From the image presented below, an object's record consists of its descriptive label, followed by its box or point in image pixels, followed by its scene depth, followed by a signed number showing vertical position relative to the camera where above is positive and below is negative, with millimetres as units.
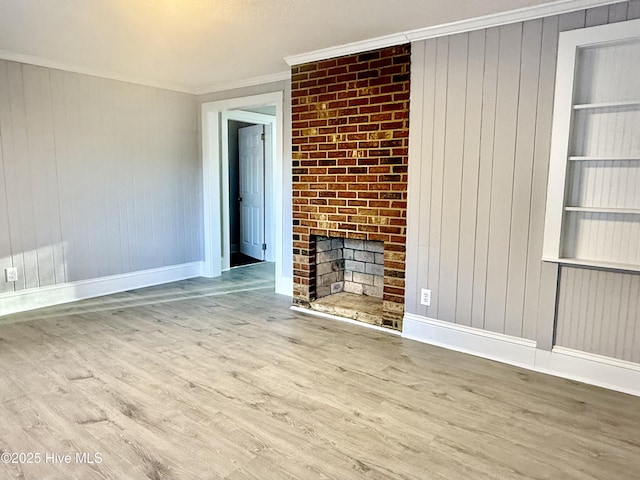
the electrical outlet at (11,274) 3845 -840
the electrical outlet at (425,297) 3299 -868
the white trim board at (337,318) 3533 -1201
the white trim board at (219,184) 4457 -23
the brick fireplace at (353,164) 3354 +160
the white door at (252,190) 6480 -113
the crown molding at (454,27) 2541 +1070
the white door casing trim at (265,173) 5535 +82
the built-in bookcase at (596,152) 2465 +199
